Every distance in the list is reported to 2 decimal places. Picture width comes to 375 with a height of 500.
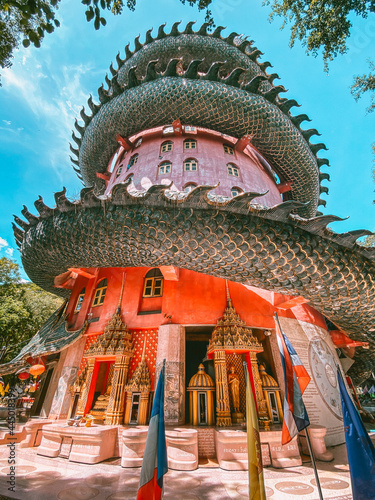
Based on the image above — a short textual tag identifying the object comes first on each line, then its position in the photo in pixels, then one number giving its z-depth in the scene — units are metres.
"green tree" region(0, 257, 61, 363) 17.61
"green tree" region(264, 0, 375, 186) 6.20
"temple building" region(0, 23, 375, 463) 6.23
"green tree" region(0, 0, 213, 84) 3.21
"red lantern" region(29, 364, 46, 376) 8.22
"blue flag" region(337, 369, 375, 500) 2.57
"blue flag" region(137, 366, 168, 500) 2.80
